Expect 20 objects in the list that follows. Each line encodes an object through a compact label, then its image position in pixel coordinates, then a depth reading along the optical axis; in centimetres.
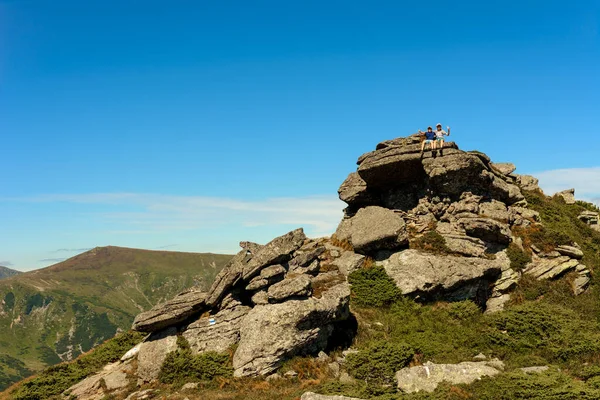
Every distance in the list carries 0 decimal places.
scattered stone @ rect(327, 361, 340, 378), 2319
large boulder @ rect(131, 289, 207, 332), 2773
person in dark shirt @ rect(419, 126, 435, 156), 3778
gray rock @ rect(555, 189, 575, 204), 5371
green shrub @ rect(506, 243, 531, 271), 3375
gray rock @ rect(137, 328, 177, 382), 2589
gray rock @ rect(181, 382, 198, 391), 2350
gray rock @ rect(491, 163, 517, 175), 5204
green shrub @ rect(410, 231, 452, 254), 3416
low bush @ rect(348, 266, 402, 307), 3059
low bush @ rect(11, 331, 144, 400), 2706
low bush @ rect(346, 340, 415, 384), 2161
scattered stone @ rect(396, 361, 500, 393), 1994
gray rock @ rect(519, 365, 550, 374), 1994
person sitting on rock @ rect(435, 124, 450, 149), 3766
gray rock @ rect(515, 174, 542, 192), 5080
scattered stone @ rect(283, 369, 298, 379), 2317
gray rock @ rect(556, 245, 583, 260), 3481
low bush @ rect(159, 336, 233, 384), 2448
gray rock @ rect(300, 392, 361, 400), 1795
